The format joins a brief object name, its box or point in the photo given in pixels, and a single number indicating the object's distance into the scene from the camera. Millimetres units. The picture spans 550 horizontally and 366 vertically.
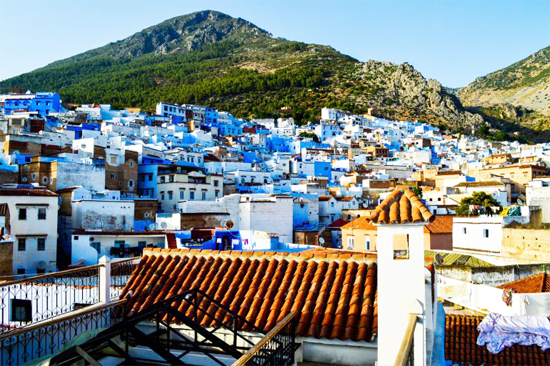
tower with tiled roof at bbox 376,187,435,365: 5020
